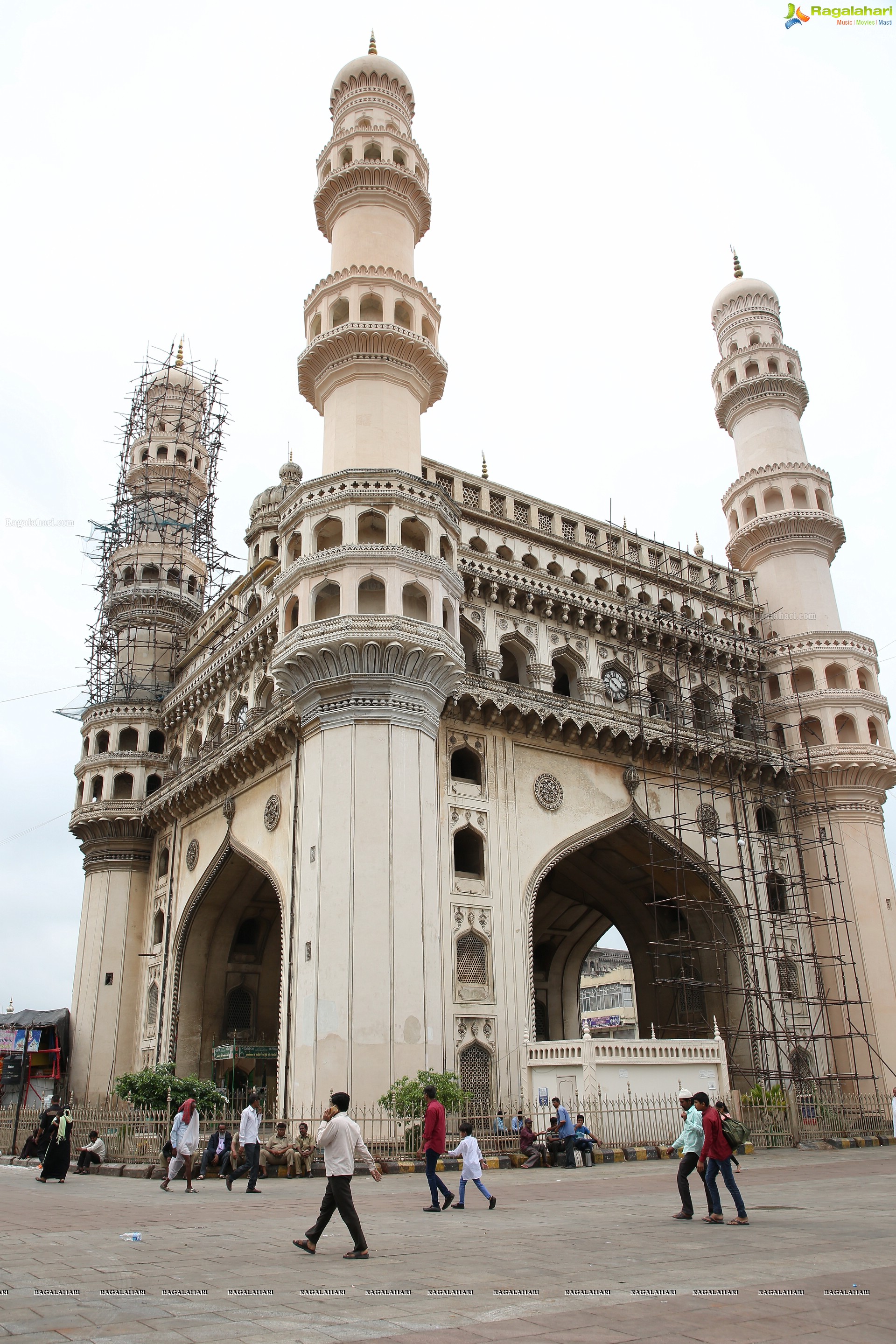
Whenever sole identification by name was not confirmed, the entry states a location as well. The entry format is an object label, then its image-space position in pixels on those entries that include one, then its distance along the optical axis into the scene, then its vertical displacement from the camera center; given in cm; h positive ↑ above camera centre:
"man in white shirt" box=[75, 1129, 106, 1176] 1969 -40
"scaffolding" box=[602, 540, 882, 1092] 2872 +597
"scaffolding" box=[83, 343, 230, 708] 3894 +2161
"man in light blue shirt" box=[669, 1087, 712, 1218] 1020 -35
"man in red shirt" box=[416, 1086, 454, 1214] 1155 -20
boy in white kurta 1217 -41
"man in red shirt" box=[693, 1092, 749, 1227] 976 -36
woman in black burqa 1669 -35
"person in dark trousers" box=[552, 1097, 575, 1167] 1831 -24
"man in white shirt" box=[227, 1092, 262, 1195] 1489 -18
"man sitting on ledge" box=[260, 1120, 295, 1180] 1742 -46
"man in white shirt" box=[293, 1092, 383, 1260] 790 -30
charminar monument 2228 +878
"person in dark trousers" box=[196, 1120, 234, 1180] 1734 -32
